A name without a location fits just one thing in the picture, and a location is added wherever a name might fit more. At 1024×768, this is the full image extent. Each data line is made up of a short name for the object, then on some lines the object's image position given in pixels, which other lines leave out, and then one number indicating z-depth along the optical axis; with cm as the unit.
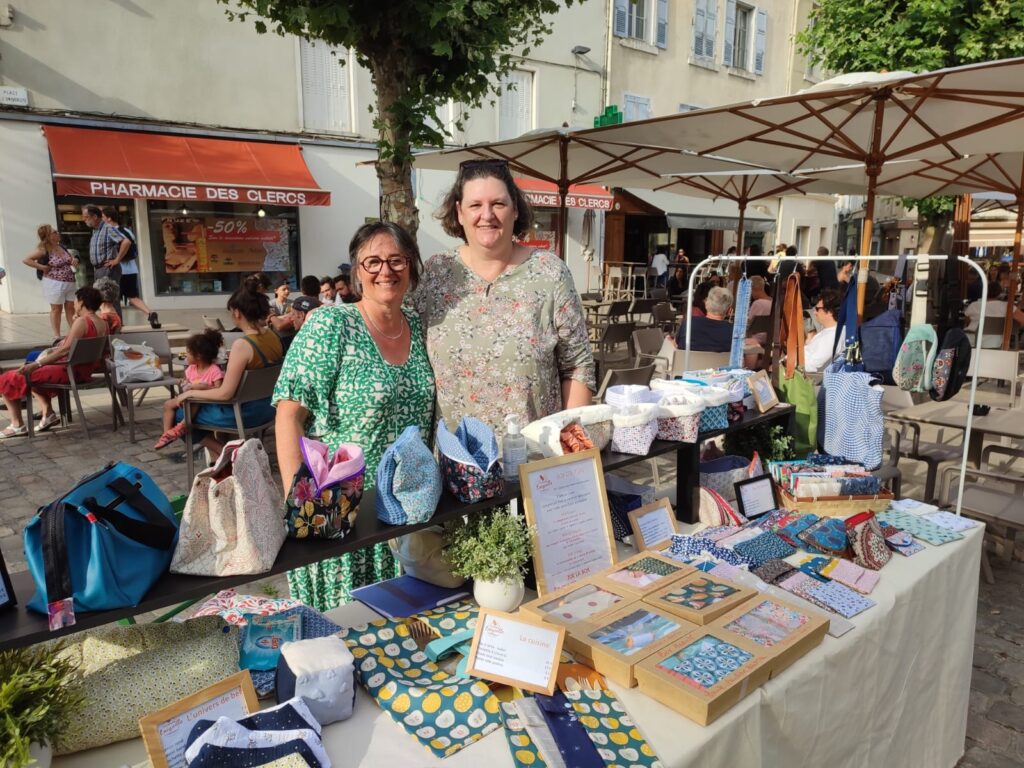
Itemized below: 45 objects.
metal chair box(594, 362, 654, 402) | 538
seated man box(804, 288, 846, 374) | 502
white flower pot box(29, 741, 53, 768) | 120
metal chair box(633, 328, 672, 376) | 761
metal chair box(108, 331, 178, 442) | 625
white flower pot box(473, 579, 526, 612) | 179
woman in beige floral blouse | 224
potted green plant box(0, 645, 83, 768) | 113
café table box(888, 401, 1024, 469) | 433
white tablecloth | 139
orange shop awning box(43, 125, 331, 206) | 1095
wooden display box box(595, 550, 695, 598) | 190
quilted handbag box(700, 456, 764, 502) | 273
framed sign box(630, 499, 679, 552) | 224
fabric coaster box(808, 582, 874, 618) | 194
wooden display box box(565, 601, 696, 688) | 158
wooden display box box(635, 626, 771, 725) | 147
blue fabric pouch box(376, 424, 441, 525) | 167
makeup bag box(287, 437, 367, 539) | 156
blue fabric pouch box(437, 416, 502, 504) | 179
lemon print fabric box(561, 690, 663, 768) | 136
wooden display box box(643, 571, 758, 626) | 176
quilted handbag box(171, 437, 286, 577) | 141
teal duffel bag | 125
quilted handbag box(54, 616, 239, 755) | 133
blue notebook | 185
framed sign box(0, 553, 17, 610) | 130
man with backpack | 1018
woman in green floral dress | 199
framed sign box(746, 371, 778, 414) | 283
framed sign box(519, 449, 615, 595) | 190
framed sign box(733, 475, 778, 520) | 261
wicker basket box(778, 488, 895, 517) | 258
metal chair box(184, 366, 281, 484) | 482
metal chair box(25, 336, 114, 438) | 620
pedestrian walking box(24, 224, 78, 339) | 906
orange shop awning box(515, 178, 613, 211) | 1633
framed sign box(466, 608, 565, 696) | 150
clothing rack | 277
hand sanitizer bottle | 196
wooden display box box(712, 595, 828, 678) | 165
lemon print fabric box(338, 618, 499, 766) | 140
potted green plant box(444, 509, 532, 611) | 179
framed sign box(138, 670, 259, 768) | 121
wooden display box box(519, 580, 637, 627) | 172
